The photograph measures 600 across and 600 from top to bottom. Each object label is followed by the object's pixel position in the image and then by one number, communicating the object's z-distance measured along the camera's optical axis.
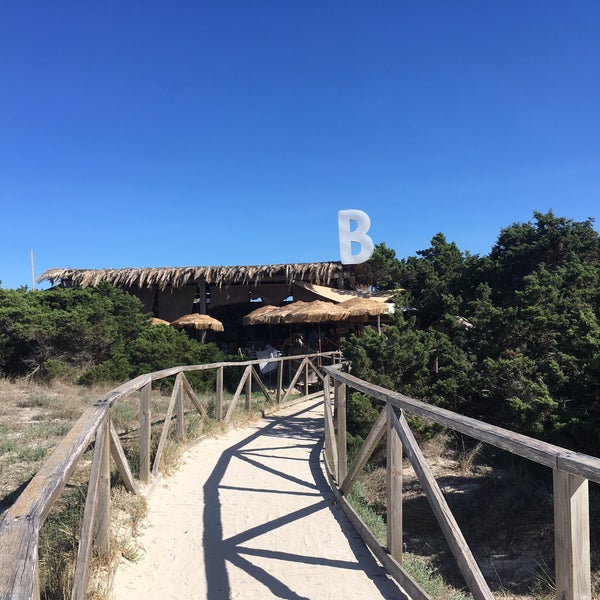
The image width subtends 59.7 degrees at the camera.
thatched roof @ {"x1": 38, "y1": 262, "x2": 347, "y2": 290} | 16.47
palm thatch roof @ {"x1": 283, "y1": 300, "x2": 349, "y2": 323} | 13.16
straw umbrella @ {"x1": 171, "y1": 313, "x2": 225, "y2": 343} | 15.04
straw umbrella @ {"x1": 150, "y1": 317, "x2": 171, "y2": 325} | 15.41
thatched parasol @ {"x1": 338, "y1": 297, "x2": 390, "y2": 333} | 13.13
